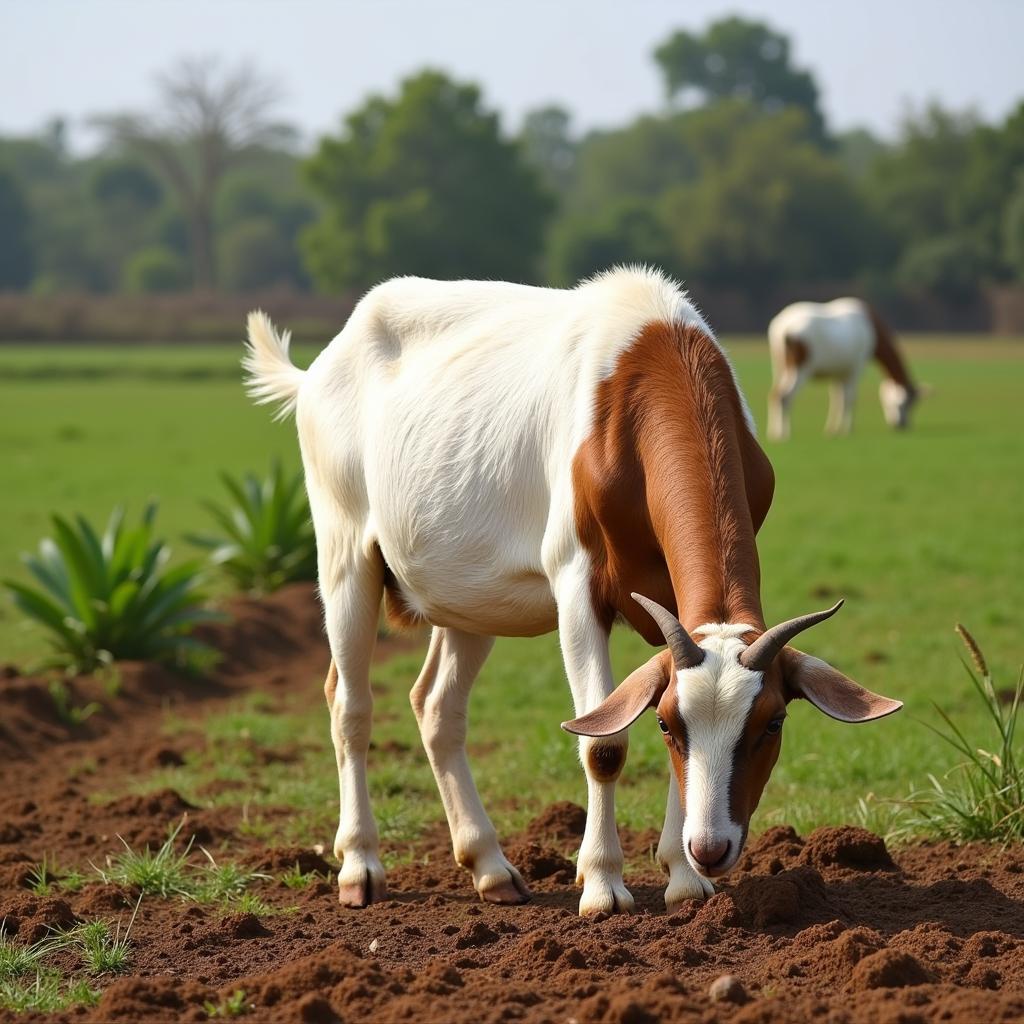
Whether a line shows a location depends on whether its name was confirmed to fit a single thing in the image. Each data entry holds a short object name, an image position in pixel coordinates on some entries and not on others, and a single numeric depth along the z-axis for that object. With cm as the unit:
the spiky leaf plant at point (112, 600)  985
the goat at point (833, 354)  2700
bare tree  10069
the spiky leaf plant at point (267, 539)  1248
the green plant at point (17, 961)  462
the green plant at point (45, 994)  427
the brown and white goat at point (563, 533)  436
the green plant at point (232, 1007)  408
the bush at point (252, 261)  11500
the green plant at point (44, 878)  566
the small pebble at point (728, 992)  395
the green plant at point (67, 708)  901
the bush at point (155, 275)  10562
